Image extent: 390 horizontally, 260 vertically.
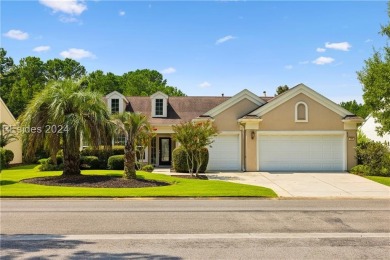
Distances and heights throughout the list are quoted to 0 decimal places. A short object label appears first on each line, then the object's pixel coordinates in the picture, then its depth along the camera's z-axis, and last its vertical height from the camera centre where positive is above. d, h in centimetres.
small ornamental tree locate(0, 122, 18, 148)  2822 +41
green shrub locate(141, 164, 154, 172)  2547 -186
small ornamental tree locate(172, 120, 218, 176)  2238 +26
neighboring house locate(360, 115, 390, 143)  4008 +113
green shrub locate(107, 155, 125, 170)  2622 -157
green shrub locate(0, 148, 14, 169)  2938 -130
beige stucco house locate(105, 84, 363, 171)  2642 +23
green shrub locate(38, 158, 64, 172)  2542 -178
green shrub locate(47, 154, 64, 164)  2645 -132
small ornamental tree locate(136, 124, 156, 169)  2454 -3
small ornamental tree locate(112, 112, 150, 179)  1970 +28
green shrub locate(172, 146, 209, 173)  2519 -132
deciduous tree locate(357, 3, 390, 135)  2300 +320
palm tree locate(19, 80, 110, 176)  1997 +103
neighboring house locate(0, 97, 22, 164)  3169 -21
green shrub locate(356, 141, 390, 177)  2419 -122
